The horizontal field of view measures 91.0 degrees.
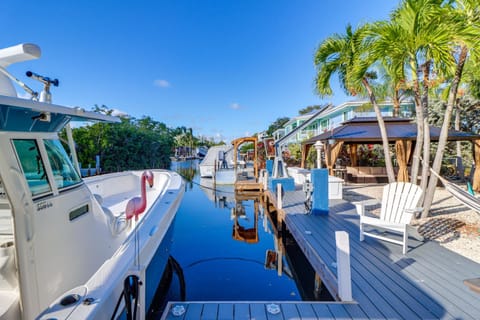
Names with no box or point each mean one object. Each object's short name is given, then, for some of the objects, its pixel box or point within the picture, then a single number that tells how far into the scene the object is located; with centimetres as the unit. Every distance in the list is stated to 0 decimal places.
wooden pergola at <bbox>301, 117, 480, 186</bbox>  805
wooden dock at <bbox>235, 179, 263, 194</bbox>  1037
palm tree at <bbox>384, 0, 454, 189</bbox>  392
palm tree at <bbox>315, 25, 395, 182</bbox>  519
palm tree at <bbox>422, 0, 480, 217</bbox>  375
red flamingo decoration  210
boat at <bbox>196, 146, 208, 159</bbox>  5079
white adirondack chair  342
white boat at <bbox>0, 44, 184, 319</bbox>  147
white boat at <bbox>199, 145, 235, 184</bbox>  1333
